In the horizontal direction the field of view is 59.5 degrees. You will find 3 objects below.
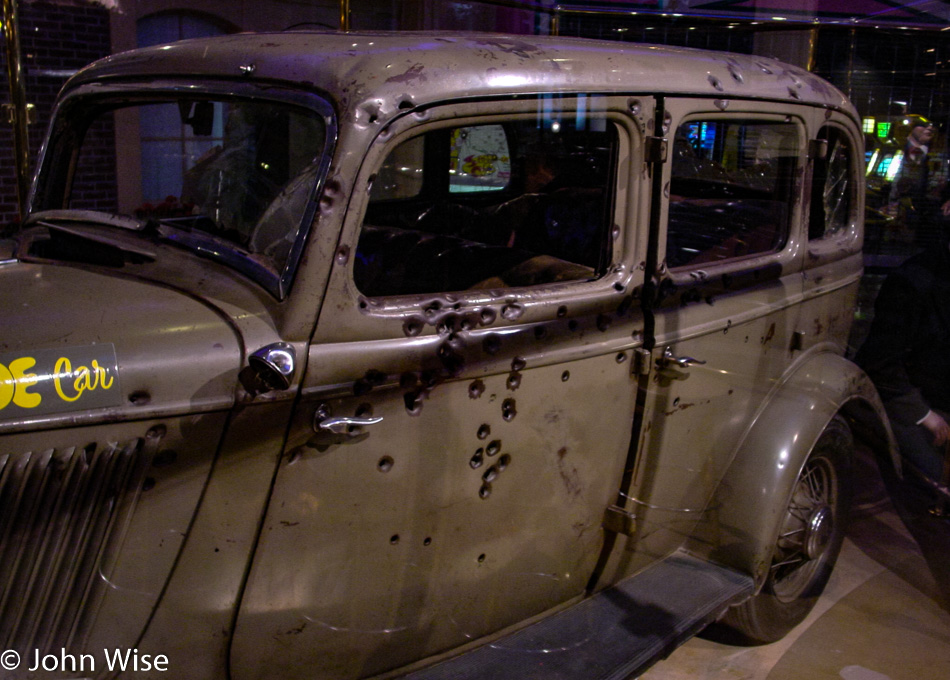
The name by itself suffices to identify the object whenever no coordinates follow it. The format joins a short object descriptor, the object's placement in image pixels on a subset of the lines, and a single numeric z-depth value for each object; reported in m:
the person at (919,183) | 4.36
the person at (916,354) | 3.33
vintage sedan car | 1.53
